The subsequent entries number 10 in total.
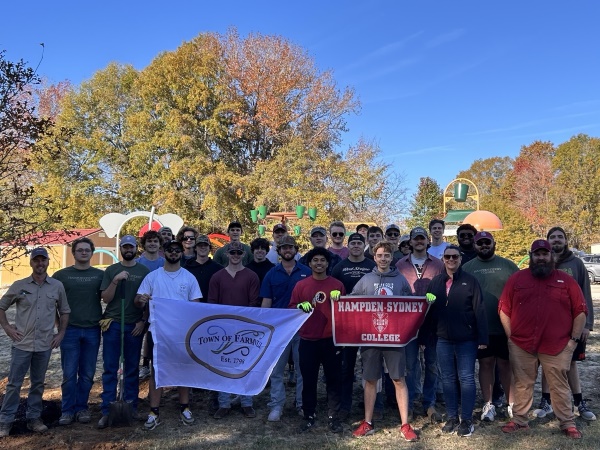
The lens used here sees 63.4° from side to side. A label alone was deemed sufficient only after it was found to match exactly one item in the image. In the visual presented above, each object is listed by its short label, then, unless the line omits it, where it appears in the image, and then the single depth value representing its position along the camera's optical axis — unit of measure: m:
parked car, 29.34
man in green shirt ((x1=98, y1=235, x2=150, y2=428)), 5.45
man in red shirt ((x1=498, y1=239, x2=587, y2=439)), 5.00
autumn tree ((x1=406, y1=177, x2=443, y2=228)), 33.97
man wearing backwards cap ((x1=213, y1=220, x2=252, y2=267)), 7.34
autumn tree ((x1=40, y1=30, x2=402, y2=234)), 26.84
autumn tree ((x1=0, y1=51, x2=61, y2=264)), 5.42
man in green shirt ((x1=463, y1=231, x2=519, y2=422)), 5.43
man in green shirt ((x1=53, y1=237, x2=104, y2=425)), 5.40
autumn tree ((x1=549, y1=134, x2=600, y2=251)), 41.16
